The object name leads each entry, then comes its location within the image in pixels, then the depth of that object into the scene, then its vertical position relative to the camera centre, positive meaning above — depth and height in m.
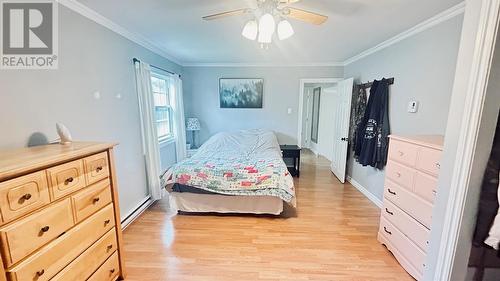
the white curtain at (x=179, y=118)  4.19 -0.19
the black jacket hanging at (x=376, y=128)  2.88 -0.23
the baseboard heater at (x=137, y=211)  2.54 -1.30
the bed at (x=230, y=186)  2.64 -0.92
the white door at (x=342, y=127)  3.79 -0.31
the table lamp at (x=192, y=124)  4.78 -0.34
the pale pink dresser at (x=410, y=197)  1.66 -0.72
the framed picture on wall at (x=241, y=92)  4.73 +0.37
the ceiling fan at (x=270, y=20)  1.61 +0.69
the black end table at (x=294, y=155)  4.35 -0.90
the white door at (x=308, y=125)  7.01 -0.49
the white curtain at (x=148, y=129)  2.86 -0.29
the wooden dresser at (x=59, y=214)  0.98 -0.58
